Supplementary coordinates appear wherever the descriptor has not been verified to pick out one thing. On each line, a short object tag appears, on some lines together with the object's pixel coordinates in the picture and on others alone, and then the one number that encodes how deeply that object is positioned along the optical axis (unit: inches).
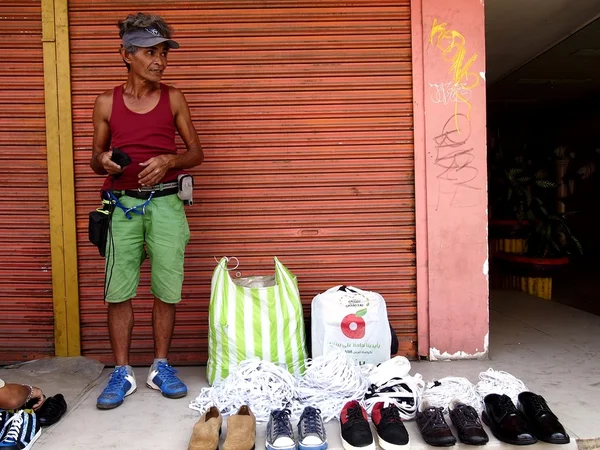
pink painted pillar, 143.1
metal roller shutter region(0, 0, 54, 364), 145.3
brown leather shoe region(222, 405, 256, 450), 91.6
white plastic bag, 130.4
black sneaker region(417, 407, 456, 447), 92.9
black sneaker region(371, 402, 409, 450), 92.2
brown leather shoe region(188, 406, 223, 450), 91.9
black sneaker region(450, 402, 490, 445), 93.0
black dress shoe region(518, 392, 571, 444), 93.1
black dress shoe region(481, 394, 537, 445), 93.4
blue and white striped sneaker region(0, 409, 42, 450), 92.2
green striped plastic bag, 124.5
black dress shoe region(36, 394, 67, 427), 104.3
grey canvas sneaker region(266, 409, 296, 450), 91.9
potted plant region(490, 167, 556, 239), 289.3
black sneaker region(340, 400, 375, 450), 92.3
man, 119.6
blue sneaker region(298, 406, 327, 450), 92.4
